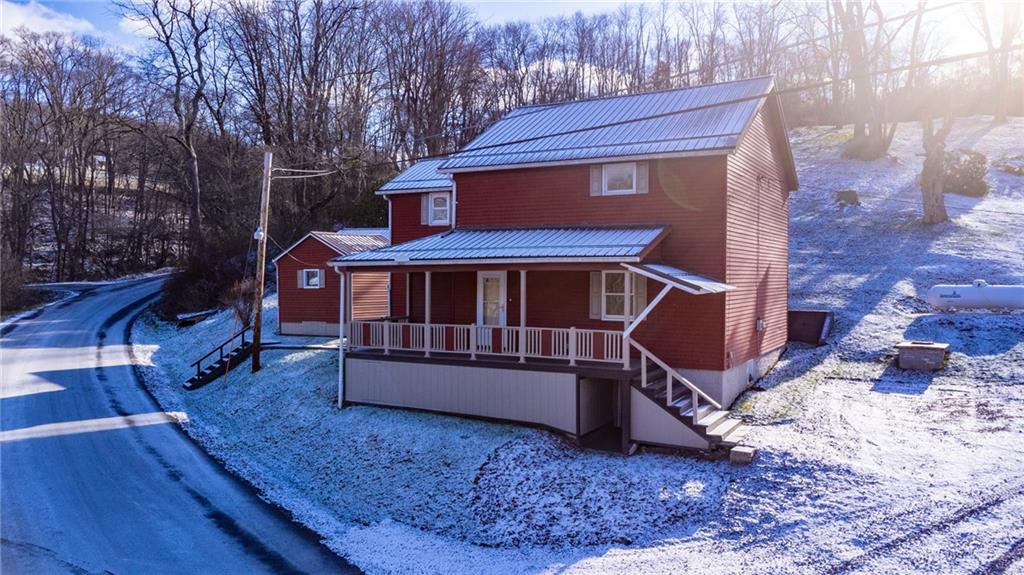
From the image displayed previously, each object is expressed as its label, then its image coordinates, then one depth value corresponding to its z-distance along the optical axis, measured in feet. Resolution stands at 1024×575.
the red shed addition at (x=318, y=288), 90.43
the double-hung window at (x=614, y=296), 56.85
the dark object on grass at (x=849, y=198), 112.78
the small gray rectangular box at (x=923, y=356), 56.95
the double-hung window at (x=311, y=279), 91.44
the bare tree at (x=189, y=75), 135.85
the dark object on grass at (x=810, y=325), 69.10
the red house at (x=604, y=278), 50.14
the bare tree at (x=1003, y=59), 122.93
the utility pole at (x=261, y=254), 69.15
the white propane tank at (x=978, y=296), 67.26
